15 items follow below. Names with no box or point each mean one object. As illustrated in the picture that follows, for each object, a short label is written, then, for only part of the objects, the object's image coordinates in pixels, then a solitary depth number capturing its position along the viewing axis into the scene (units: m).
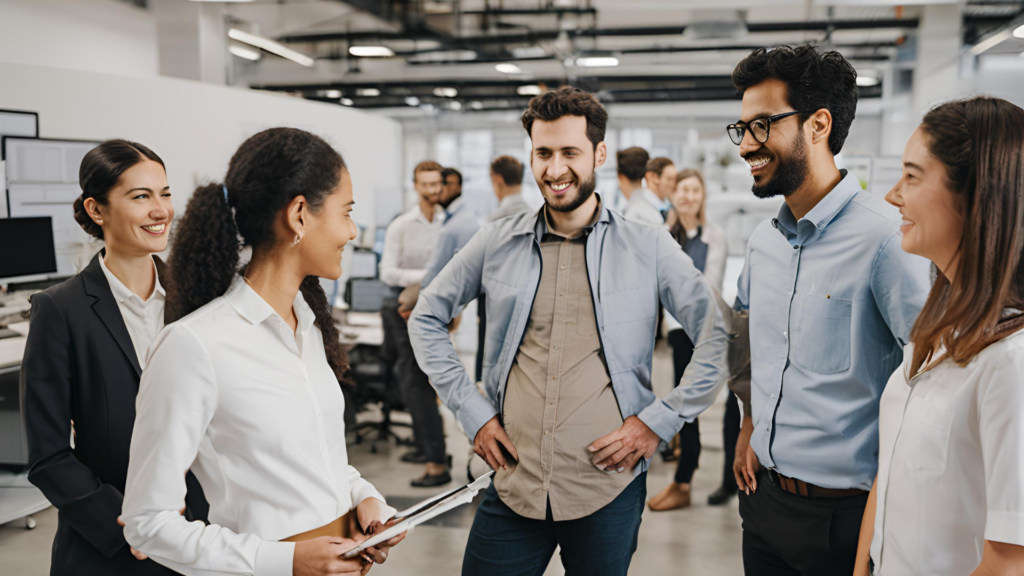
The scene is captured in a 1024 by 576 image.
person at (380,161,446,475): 4.68
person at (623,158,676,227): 5.18
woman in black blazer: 1.53
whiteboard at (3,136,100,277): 4.71
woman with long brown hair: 1.08
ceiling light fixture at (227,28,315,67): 8.96
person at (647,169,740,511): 4.19
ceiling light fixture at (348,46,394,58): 8.66
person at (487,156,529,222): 4.60
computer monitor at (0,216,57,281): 4.45
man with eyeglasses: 1.61
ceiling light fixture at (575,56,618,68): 9.67
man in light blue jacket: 1.85
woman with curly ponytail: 1.09
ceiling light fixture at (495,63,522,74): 11.17
